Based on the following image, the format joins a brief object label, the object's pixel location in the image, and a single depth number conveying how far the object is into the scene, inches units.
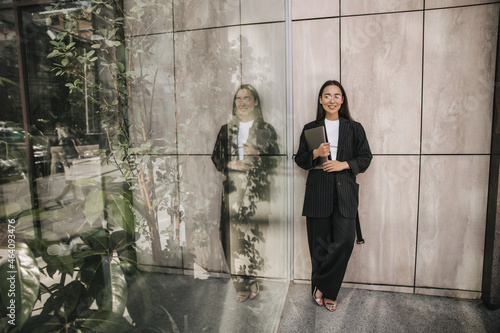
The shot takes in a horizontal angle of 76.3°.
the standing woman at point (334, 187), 87.1
